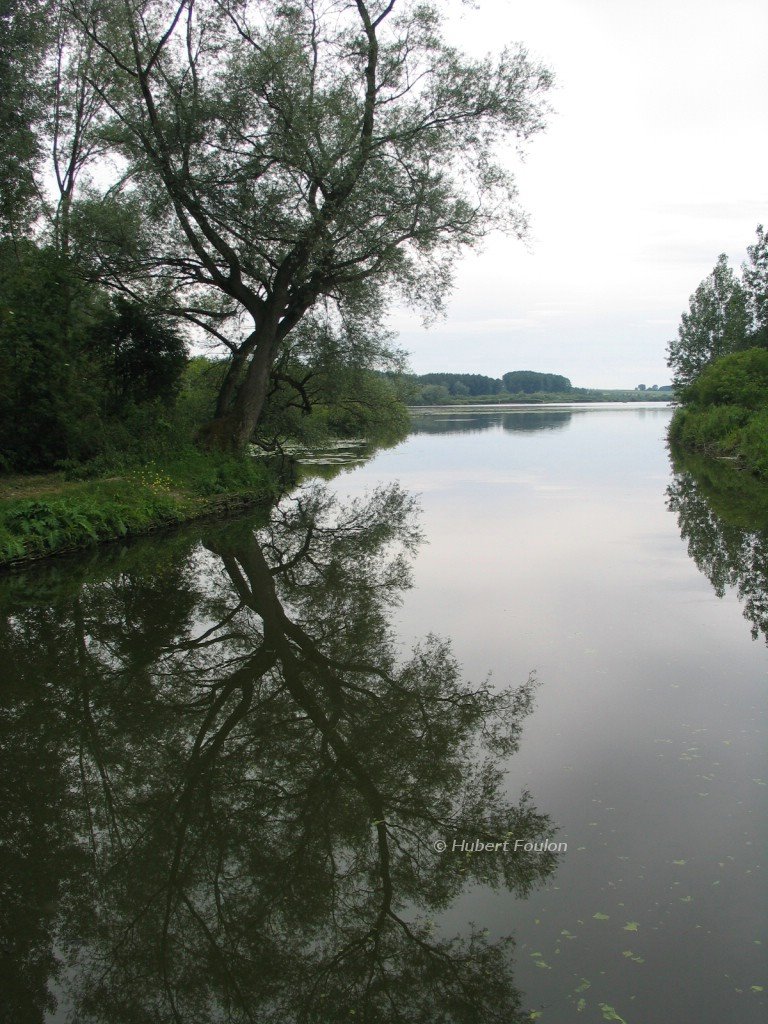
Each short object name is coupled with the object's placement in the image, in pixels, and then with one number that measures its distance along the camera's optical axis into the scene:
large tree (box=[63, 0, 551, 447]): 17.64
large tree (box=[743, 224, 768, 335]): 41.28
